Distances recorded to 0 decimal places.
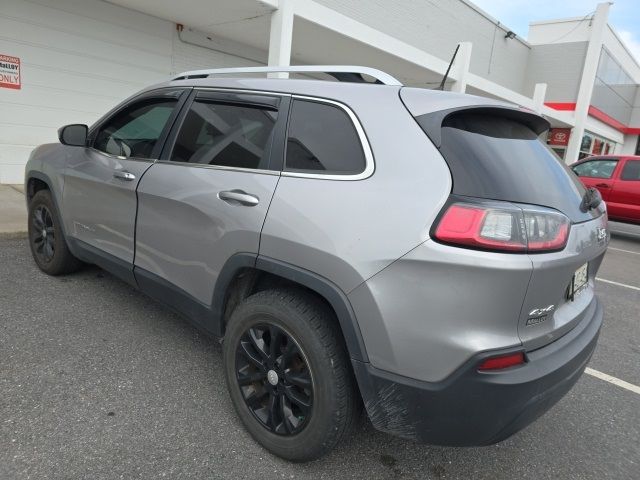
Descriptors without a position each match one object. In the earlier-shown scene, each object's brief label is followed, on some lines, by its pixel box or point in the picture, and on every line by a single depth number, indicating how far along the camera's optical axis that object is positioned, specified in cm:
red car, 977
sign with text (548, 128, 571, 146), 2192
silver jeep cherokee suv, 173
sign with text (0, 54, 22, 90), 799
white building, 826
